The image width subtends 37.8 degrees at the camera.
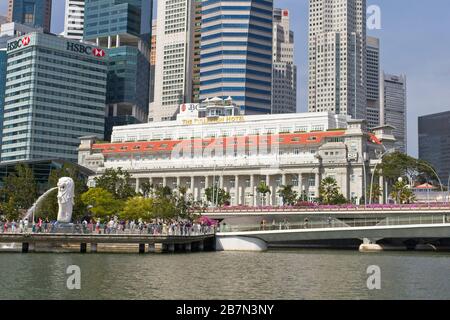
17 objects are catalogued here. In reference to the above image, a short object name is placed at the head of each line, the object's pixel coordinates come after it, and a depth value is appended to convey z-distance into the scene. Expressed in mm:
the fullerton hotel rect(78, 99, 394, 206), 177250
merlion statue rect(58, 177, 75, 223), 84938
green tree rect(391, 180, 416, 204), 146000
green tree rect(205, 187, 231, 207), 163400
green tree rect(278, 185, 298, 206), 159000
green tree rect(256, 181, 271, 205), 166750
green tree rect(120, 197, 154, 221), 109312
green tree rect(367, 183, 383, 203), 160875
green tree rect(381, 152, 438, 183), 165250
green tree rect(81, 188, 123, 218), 114062
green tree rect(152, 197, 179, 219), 107500
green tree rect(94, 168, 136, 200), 128000
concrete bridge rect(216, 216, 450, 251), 95375
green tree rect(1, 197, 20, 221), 101125
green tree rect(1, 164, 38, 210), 107312
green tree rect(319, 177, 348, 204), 149875
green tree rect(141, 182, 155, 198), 156538
